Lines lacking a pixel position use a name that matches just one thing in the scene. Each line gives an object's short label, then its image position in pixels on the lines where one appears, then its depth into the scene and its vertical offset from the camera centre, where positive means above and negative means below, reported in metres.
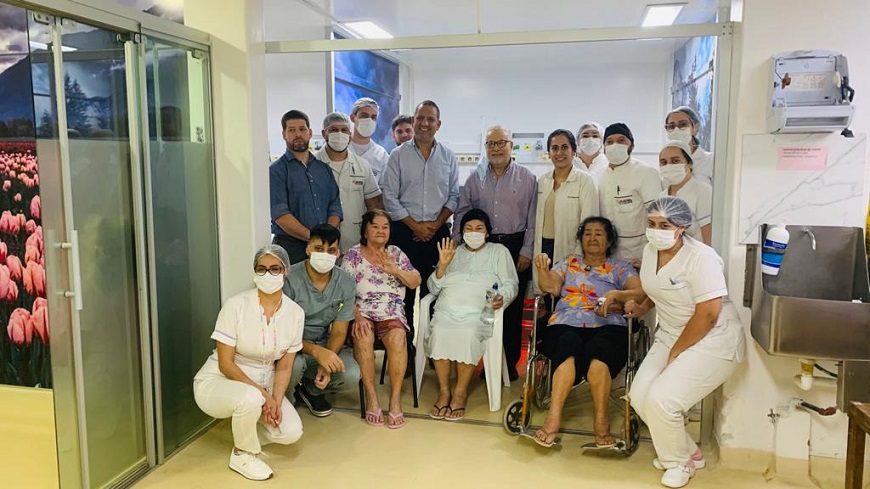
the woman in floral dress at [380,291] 3.50 -0.68
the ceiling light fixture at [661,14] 5.19 +1.40
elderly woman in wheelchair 3.09 -0.79
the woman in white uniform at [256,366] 2.82 -0.92
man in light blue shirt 4.05 -0.11
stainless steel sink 2.41 -0.51
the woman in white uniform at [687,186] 3.43 -0.06
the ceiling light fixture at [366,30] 5.56 +1.34
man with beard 3.74 -0.09
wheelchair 3.01 -1.16
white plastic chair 3.54 -1.02
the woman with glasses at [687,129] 3.91 +0.29
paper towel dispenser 2.58 +0.35
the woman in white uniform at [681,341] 2.74 -0.74
